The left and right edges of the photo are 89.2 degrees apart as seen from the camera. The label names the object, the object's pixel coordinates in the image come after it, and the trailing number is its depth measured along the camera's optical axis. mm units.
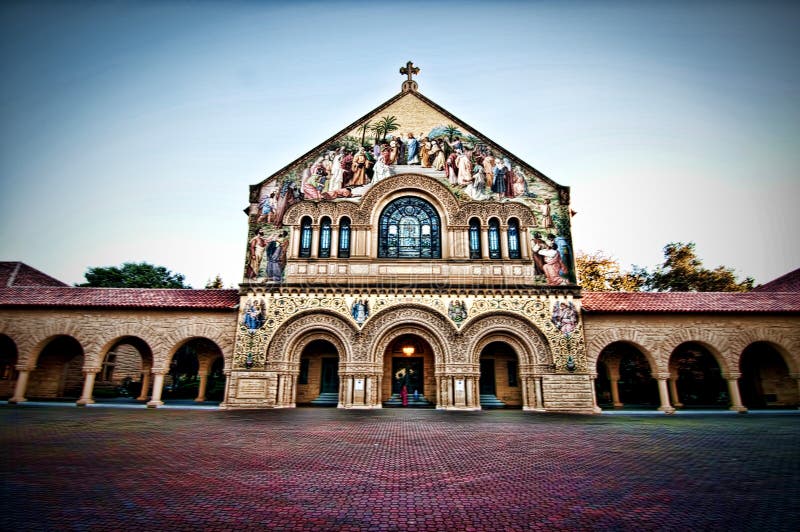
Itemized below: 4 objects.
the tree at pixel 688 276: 28188
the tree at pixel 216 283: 38238
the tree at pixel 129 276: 37031
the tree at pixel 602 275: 32656
